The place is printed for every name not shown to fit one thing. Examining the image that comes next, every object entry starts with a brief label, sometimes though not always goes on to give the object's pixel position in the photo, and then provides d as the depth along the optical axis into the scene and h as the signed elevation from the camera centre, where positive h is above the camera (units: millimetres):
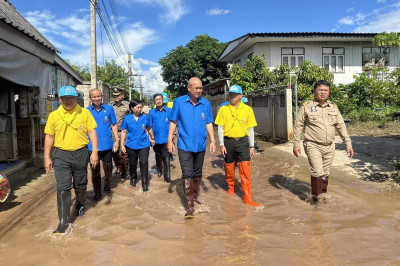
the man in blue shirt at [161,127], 6758 -192
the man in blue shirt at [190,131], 4582 -198
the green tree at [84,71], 51500 +9005
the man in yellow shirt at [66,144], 4023 -313
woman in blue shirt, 6039 -373
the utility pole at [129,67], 42619 +7213
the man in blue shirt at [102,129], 5395 -165
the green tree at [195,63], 35031 +6288
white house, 19391 +3900
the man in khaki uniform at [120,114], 6810 +116
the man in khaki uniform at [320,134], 4762 -298
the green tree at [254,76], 17328 +2283
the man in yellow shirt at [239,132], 5051 -258
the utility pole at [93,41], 13055 +3296
